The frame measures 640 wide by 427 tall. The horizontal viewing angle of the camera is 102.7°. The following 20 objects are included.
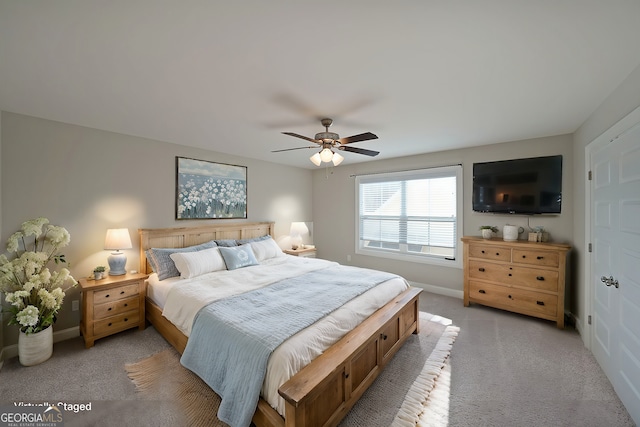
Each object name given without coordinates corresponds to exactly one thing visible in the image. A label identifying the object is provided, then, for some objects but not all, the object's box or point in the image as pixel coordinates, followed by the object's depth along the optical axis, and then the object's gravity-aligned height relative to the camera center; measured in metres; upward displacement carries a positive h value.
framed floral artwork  3.76 +0.37
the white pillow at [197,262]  3.09 -0.62
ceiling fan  2.51 +0.73
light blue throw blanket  1.63 -0.85
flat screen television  3.34 +0.42
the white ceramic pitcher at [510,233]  3.50 -0.23
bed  1.45 -1.08
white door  1.77 -0.36
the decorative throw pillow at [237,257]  3.46 -0.61
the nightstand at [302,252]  4.77 -0.72
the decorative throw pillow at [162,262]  3.11 -0.62
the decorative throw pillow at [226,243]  3.85 -0.46
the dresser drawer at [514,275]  3.15 -0.78
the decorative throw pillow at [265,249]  3.98 -0.57
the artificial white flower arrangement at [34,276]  2.29 -0.62
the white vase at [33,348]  2.34 -1.27
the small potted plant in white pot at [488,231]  3.70 -0.22
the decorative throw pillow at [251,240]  4.06 -0.44
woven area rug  1.80 -1.42
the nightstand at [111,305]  2.65 -1.03
